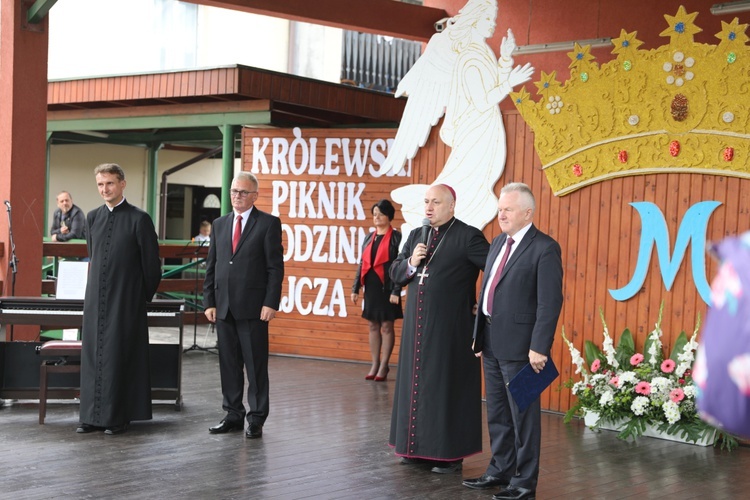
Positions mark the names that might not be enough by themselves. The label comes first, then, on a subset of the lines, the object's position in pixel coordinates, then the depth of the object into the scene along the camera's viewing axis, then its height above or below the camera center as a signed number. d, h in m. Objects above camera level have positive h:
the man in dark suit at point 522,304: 4.76 -0.34
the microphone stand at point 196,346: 10.78 -1.37
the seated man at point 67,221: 12.46 +0.01
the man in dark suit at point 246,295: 6.29 -0.45
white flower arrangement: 6.64 -1.05
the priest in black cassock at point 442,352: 5.44 -0.67
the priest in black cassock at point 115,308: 6.36 -0.57
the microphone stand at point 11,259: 7.53 -0.33
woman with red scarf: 8.99 -0.46
